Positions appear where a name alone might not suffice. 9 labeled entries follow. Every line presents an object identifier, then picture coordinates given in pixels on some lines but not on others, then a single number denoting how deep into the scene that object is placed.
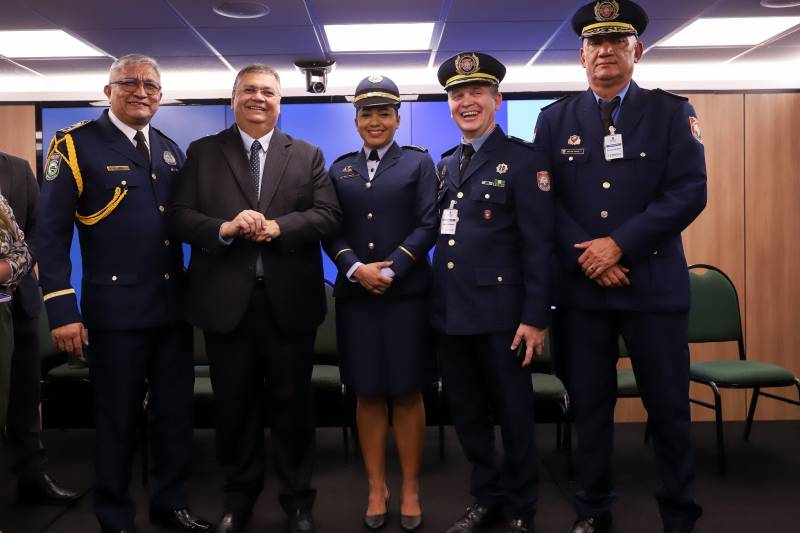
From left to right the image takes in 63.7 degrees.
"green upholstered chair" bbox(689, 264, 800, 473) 4.09
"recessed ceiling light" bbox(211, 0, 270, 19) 4.22
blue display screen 4.92
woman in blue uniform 2.61
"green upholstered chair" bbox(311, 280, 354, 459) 3.63
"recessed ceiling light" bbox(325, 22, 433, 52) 4.77
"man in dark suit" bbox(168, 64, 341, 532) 2.43
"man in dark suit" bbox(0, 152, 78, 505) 3.02
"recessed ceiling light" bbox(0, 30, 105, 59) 4.79
